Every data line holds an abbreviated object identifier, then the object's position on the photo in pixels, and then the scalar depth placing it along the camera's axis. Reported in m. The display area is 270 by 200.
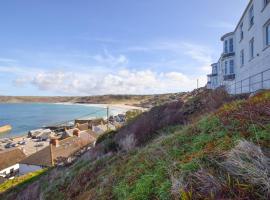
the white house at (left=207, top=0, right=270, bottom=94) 9.47
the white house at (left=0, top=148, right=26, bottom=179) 21.81
